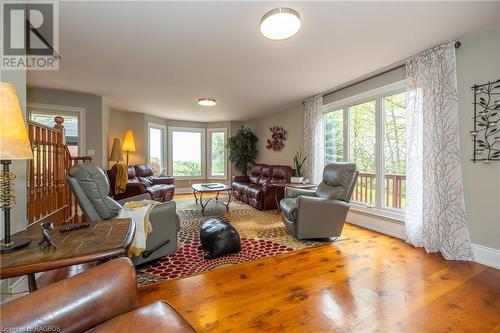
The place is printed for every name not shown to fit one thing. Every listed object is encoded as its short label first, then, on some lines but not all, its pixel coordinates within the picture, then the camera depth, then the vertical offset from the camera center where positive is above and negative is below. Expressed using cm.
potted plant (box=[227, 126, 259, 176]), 683 +53
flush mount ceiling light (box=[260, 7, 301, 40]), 189 +124
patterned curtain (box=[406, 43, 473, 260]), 251 +6
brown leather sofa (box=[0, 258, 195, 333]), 78 -52
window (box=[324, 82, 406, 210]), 337 +40
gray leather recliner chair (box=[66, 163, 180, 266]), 196 -40
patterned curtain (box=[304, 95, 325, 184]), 453 +55
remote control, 137 -37
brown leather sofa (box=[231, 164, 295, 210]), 475 -43
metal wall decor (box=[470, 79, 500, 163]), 229 +45
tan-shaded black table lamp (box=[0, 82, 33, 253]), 101 +11
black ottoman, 249 -82
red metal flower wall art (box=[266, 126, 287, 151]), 594 +75
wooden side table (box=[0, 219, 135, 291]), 95 -40
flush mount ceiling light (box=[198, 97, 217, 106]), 451 +131
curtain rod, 304 +138
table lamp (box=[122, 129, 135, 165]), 554 +59
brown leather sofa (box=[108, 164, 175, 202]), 423 -36
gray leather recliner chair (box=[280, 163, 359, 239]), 290 -56
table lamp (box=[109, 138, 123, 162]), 517 +35
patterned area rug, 222 -98
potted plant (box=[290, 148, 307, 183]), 450 +1
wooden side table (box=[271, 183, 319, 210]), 401 -34
